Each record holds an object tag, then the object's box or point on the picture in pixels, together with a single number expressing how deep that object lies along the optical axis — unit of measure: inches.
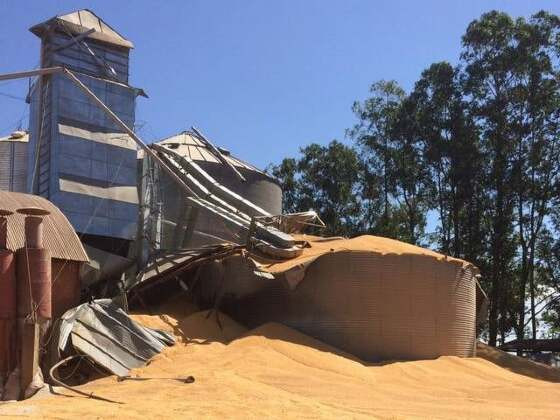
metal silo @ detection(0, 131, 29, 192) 1298.0
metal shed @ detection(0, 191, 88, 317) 729.6
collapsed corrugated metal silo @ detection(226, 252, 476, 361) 888.3
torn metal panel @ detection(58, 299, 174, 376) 677.3
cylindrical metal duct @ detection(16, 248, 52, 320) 592.1
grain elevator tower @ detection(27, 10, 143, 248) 1105.4
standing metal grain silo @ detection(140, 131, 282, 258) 1136.8
